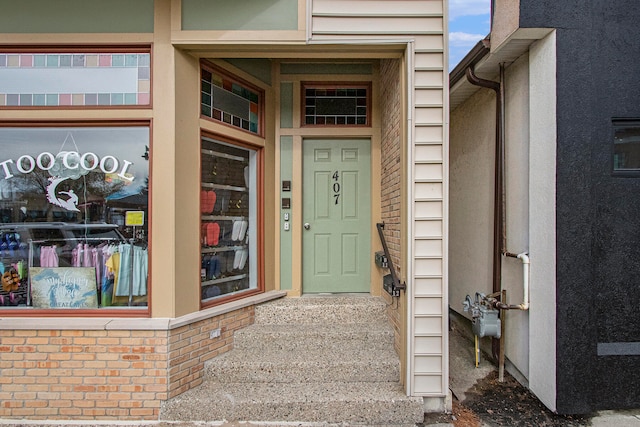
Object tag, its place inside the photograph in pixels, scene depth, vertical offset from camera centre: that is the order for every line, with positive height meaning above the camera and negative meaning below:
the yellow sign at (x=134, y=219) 2.99 -0.03
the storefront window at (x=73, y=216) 2.97 -0.01
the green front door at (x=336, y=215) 4.05 +0.01
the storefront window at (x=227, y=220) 3.35 -0.05
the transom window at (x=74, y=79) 2.92 +1.16
